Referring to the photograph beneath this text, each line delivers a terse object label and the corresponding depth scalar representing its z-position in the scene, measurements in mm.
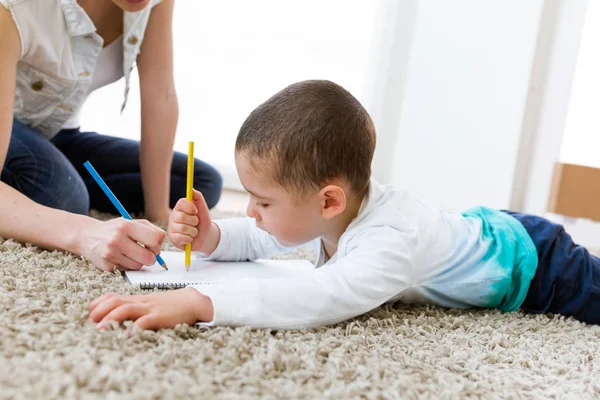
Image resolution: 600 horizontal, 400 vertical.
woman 932
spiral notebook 849
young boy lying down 722
